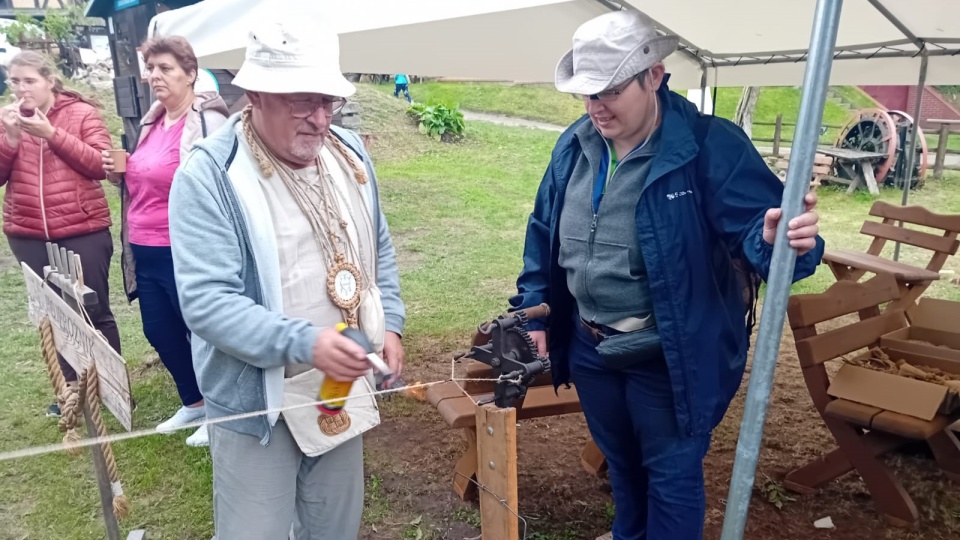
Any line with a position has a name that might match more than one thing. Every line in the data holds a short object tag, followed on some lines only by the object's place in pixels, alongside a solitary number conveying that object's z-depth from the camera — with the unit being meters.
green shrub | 15.05
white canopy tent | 2.94
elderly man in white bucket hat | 1.63
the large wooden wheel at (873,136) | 12.84
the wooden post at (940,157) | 13.84
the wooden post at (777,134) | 14.75
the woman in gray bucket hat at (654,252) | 1.96
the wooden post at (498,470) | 1.64
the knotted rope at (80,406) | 2.10
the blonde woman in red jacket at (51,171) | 3.50
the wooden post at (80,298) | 2.19
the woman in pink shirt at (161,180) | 3.20
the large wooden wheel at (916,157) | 13.09
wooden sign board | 1.91
